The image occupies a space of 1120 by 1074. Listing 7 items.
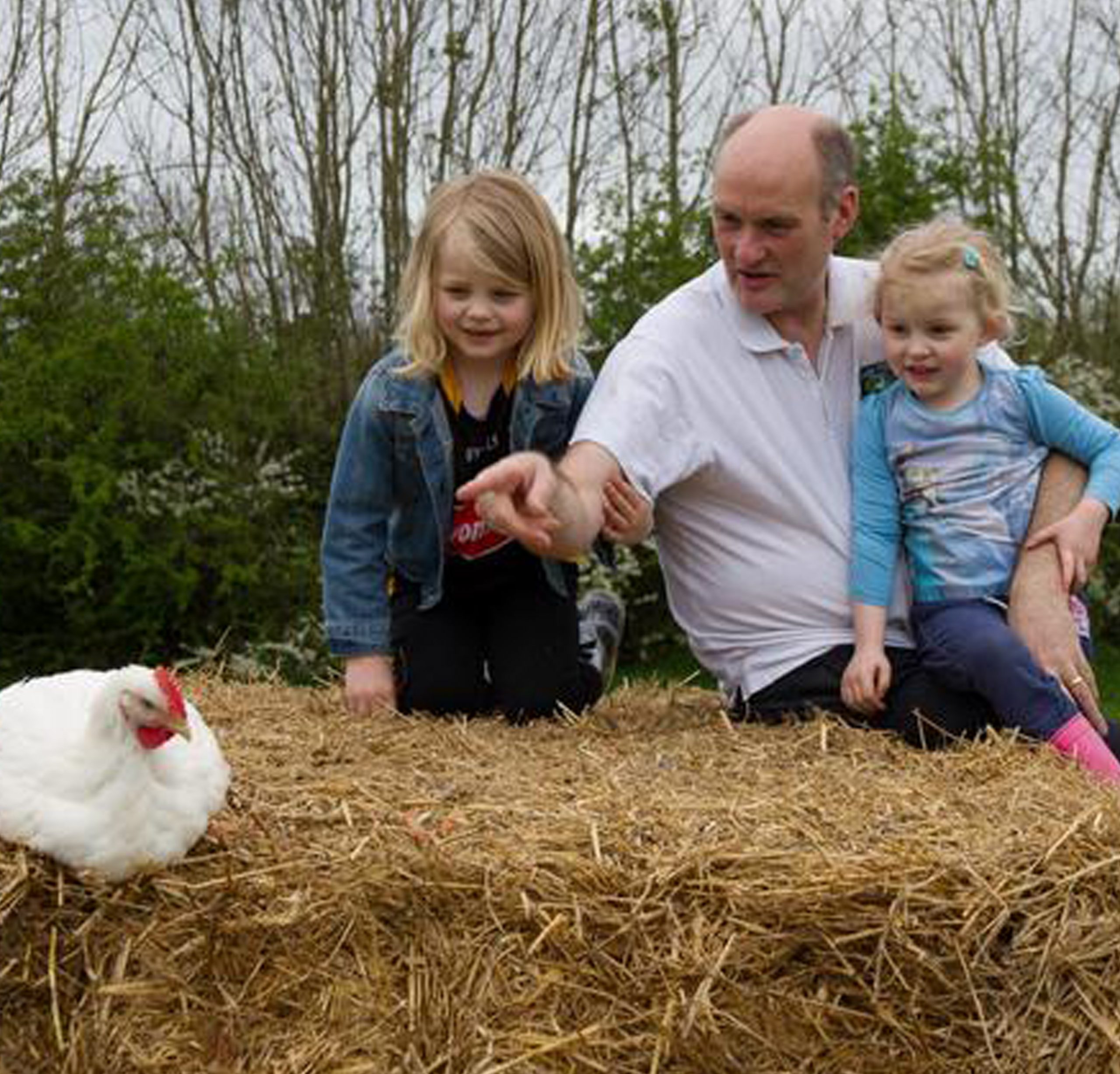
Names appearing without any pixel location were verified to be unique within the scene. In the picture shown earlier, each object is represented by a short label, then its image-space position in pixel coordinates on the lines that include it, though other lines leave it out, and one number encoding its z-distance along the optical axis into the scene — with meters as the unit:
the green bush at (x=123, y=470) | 7.09
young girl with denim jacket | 3.69
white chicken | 2.39
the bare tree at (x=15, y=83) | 9.27
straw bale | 2.30
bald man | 3.47
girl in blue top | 3.38
